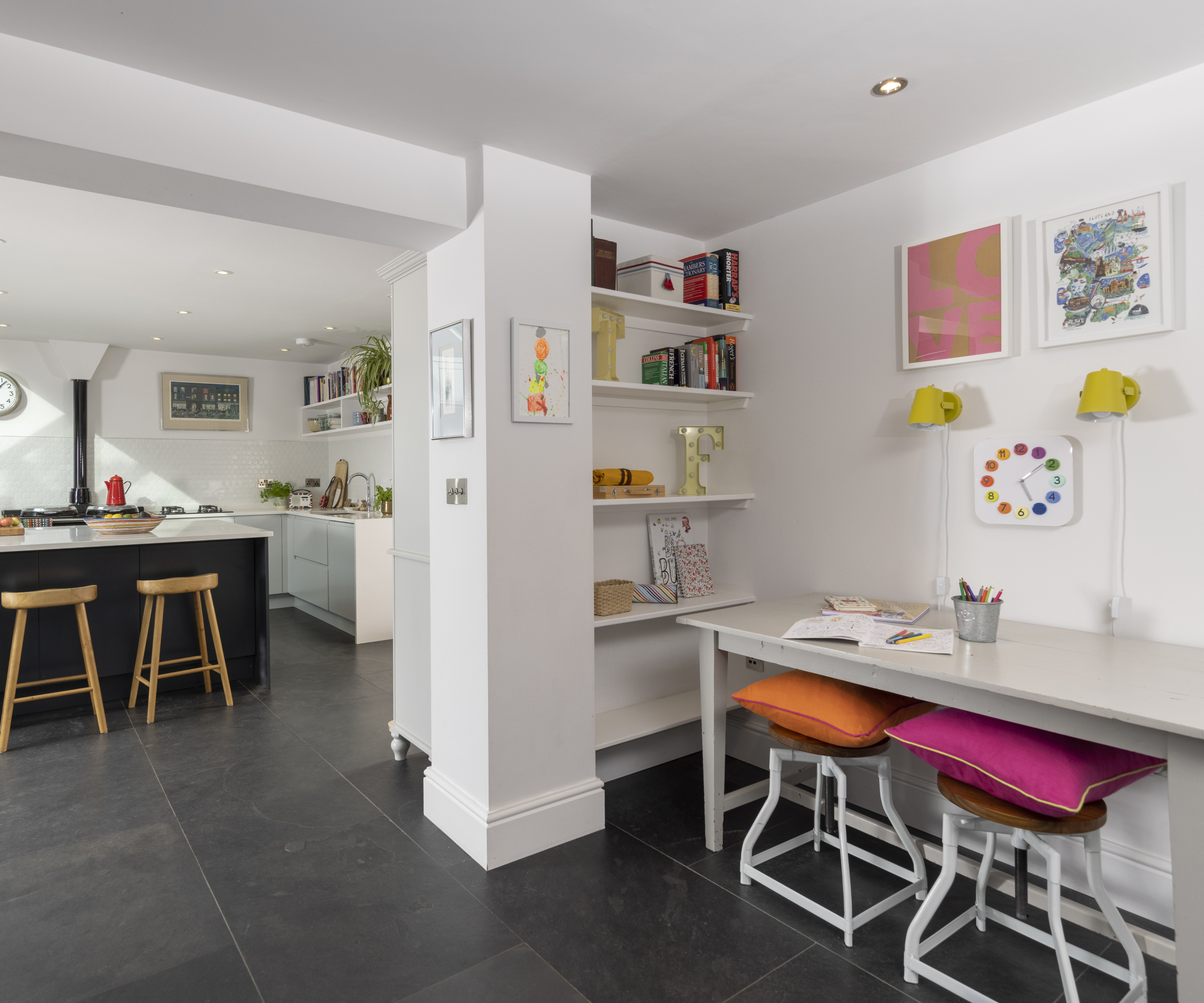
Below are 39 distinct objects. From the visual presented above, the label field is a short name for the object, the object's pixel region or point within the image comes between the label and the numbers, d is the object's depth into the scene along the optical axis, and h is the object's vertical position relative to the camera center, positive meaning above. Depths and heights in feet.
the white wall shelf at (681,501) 9.41 -0.19
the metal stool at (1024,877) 5.56 -3.21
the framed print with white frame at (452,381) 8.30 +1.30
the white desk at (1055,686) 4.69 -1.60
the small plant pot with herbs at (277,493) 24.90 -0.05
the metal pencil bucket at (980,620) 7.01 -1.32
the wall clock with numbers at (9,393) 21.12 +2.98
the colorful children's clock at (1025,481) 7.73 +0.03
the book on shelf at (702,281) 10.56 +3.05
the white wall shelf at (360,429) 19.53 +1.82
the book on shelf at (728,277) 10.81 +3.16
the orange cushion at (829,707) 6.94 -2.22
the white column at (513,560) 8.17 -0.83
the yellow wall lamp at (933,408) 8.24 +0.90
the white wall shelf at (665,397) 9.75 +1.34
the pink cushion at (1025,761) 5.40 -2.19
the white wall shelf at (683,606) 9.46 -1.69
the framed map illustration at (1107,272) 6.98 +2.16
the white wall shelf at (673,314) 9.53 +2.56
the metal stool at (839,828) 6.77 -3.38
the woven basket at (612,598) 9.52 -1.46
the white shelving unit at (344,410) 19.49 +2.63
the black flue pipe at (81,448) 21.91 +1.41
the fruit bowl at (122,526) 14.88 -0.67
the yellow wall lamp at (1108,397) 6.84 +0.83
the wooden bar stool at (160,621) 13.25 -2.46
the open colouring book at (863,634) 6.83 -1.49
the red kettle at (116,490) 18.08 +0.08
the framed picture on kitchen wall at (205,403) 23.77 +3.03
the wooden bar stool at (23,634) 11.77 -2.37
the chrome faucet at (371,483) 22.66 +0.25
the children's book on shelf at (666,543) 11.10 -0.87
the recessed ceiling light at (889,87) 6.87 +3.84
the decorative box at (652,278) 10.16 +3.03
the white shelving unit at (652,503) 9.82 -0.21
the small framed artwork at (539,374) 8.26 +1.35
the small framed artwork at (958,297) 8.16 +2.23
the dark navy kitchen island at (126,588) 13.26 -1.96
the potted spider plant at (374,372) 18.43 +3.07
